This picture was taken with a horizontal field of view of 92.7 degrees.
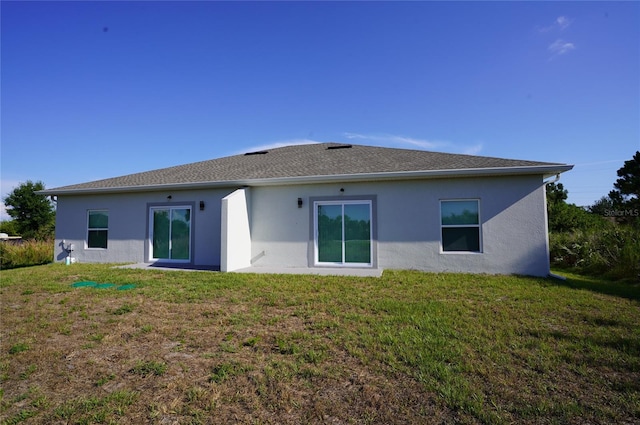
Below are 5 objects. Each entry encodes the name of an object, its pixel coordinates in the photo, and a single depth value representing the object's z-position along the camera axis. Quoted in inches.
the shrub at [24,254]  541.0
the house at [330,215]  357.7
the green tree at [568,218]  673.0
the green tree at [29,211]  1108.5
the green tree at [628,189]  833.5
